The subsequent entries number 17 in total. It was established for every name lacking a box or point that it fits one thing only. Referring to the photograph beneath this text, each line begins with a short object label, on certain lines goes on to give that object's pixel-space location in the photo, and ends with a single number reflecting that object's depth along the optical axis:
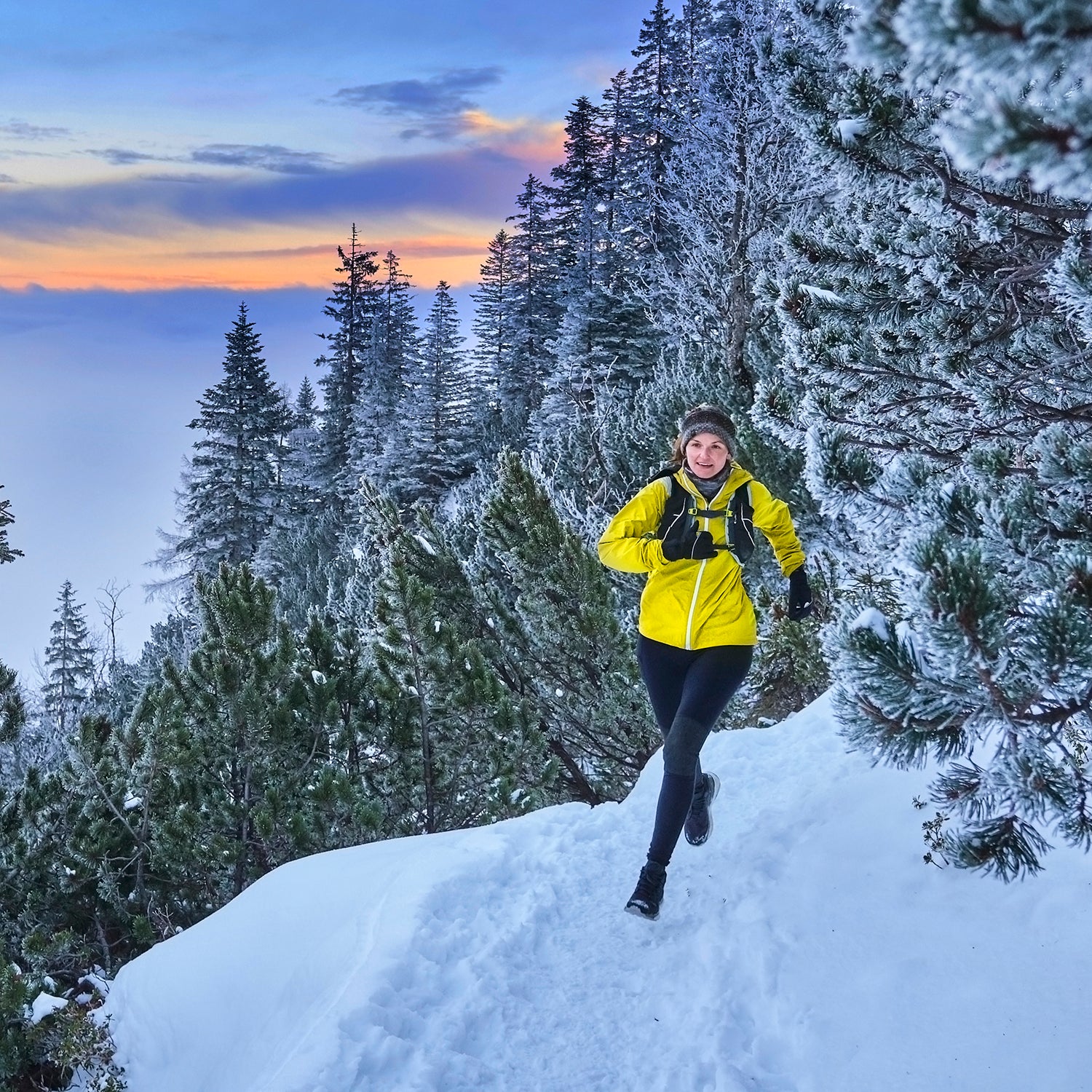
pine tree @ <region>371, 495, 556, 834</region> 6.58
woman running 3.63
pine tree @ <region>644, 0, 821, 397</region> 14.66
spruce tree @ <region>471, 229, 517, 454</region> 41.03
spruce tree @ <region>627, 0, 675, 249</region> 36.50
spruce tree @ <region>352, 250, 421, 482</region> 37.28
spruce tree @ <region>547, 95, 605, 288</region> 38.88
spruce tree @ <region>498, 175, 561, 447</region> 37.97
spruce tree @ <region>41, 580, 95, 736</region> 37.19
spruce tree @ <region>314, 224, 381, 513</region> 43.94
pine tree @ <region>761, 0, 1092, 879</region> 1.57
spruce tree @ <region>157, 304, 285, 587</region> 32.09
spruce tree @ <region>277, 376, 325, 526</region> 40.53
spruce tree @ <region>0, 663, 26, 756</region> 6.60
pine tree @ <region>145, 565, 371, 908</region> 6.00
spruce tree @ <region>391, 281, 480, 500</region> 35.12
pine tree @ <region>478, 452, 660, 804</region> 7.54
